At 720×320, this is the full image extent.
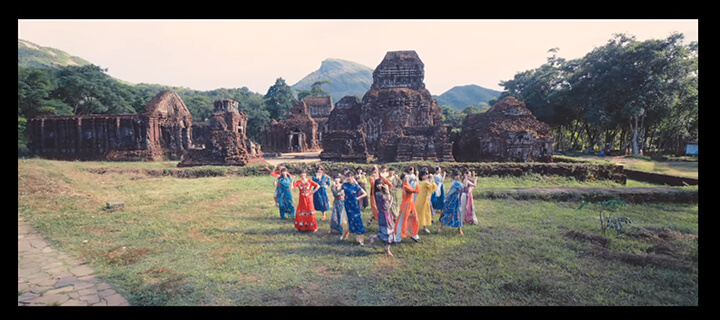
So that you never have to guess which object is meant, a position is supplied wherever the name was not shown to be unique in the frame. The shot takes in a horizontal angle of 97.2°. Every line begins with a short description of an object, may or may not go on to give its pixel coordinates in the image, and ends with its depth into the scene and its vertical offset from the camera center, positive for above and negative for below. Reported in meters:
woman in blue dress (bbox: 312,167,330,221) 8.07 -0.91
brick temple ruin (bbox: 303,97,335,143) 46.75 +7.84
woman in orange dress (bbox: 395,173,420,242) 5.98 -1.14
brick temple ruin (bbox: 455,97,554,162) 17.48 +1.23
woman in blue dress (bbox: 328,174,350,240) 6.29 -1.11
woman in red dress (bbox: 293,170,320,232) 6.88 -1.13
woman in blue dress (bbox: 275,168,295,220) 8.00 -0.91
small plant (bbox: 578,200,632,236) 6.27 -1.36
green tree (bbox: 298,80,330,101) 71.12 +15.36
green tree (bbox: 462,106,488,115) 60.23 +9.84
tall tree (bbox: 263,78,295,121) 52.22 +10.17
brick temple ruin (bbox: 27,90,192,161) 22.28 +1.62
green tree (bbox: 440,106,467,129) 50.51 +6.61
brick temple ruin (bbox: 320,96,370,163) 19.98 +0.78
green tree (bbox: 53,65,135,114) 29.27 +6.50
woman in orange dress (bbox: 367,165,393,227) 5.96 -0.54
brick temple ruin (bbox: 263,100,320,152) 33.06 +2.51
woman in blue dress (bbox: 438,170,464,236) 6.83 -1.10
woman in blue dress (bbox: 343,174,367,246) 5.97 -0.90
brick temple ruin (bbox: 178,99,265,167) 18.25 +0.42
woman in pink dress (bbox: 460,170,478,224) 7.25 -0.95
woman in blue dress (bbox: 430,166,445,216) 8.13 -0.98
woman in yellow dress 6.55 -0.90
